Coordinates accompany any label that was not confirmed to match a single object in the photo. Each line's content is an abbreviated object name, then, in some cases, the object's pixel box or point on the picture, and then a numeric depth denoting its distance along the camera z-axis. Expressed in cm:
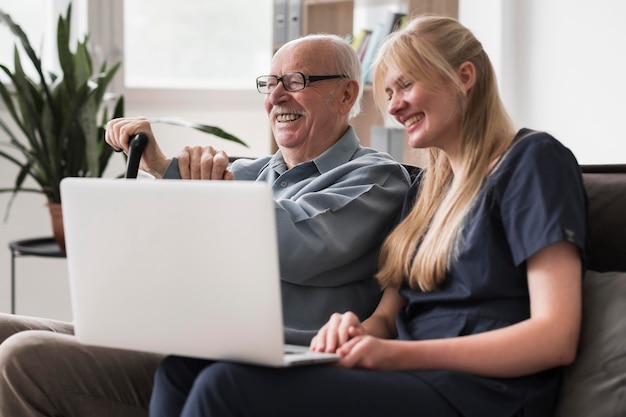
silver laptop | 131
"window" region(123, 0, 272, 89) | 464
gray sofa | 152
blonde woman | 142
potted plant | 341
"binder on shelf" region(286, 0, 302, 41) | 439
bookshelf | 425
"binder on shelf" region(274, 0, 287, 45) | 444
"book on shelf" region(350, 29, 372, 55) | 429
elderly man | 179
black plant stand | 333
